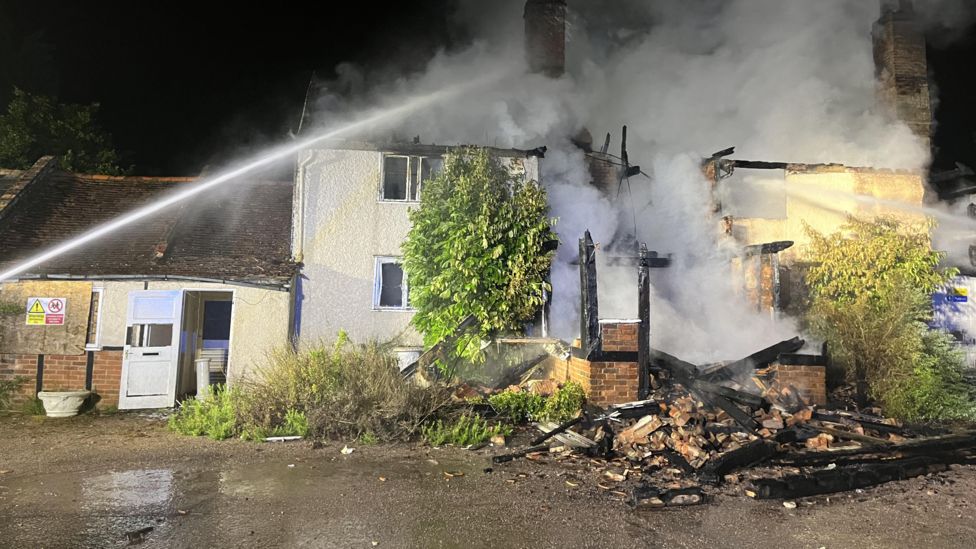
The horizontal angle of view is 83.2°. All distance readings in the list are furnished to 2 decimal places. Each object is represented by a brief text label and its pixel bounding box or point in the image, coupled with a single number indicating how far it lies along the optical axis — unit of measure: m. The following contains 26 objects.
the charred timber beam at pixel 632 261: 11.27
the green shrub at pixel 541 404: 6.89
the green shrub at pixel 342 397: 6.48
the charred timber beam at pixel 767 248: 10.13
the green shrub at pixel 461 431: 6.36
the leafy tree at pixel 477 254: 9.27
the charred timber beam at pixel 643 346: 6.98
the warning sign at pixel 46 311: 9.59
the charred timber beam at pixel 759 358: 7.52
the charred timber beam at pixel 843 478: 4.53
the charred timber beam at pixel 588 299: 7.13
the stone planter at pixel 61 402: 8.49
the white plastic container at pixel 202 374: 9.44
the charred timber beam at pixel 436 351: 8.52
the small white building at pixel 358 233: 10.77
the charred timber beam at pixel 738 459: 4.87
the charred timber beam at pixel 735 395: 6.52
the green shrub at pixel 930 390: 7.42
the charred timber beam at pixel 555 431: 6.25
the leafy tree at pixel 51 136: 16.27
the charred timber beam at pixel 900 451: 5.29
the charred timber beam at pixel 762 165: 12.62
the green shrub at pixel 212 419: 6.76
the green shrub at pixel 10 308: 9.51
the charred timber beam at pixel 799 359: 7.16
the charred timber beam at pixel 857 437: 5.73
